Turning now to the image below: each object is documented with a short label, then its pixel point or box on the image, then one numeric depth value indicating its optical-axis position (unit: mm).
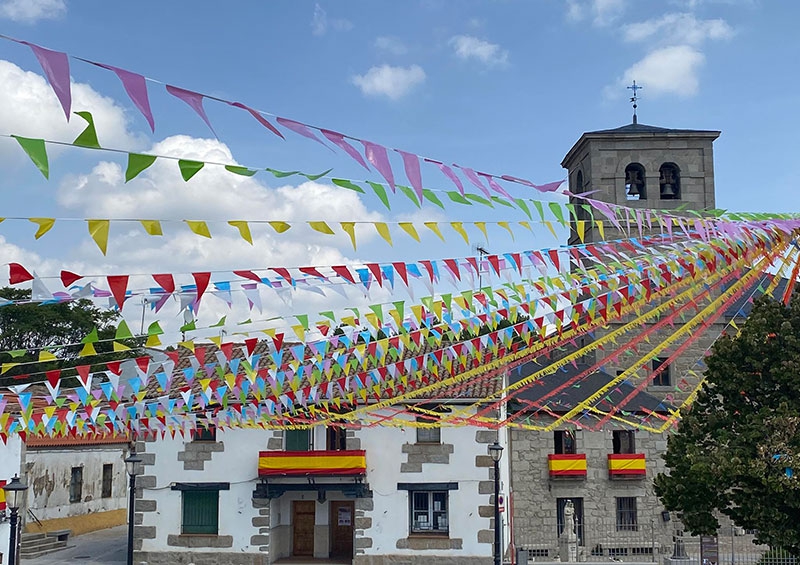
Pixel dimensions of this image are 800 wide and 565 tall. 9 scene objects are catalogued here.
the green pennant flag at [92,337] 6693
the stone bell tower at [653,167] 25527
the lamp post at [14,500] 12576
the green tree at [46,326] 35656
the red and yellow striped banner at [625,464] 21203
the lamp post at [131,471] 15156
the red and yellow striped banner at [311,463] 17516
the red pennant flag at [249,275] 6676
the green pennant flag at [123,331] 6755
